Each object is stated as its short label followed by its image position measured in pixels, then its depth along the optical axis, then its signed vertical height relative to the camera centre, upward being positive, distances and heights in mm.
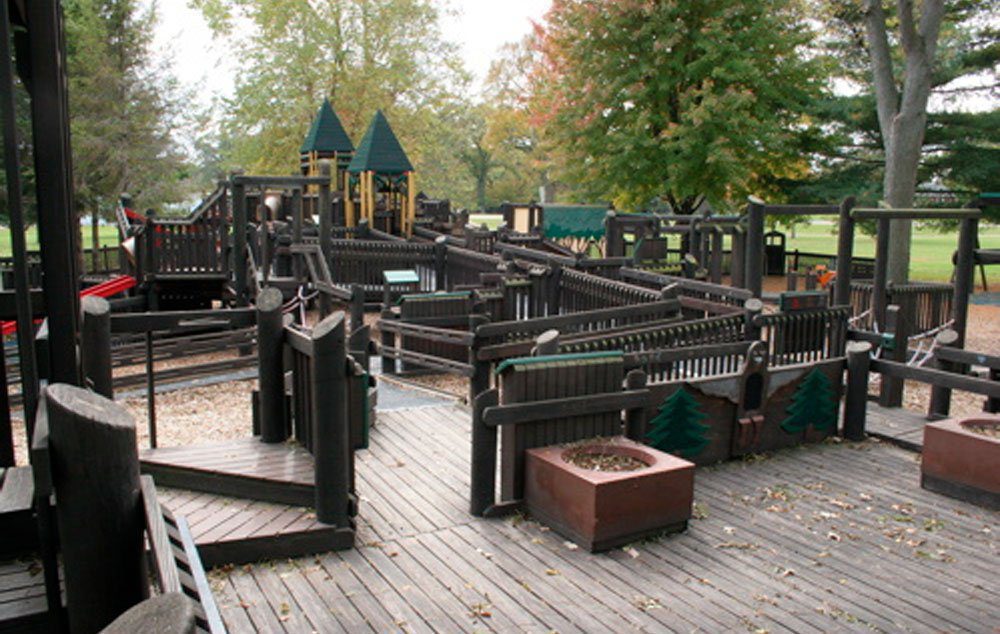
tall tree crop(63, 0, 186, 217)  30750 +4180
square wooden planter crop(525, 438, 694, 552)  6414 -2207
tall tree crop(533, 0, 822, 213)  27594 +4582
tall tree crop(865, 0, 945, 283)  21344 +3378
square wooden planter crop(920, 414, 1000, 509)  7680 -2235
